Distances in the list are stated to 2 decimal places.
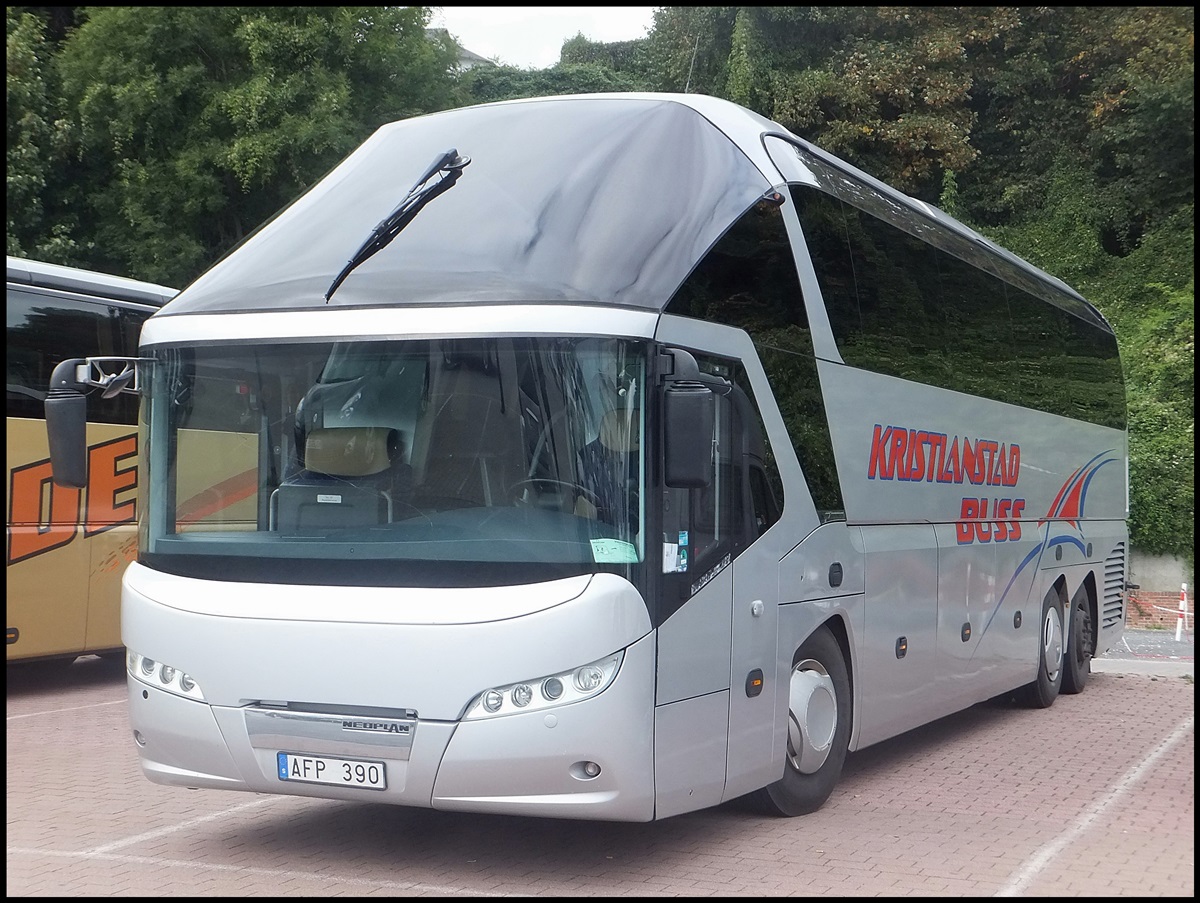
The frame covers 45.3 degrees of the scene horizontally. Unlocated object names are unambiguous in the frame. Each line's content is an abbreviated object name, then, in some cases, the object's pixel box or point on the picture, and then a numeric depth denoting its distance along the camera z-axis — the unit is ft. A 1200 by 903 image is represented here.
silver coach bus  20.59
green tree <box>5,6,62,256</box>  80.79
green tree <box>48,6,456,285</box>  84.53
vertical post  64.85
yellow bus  42.98
